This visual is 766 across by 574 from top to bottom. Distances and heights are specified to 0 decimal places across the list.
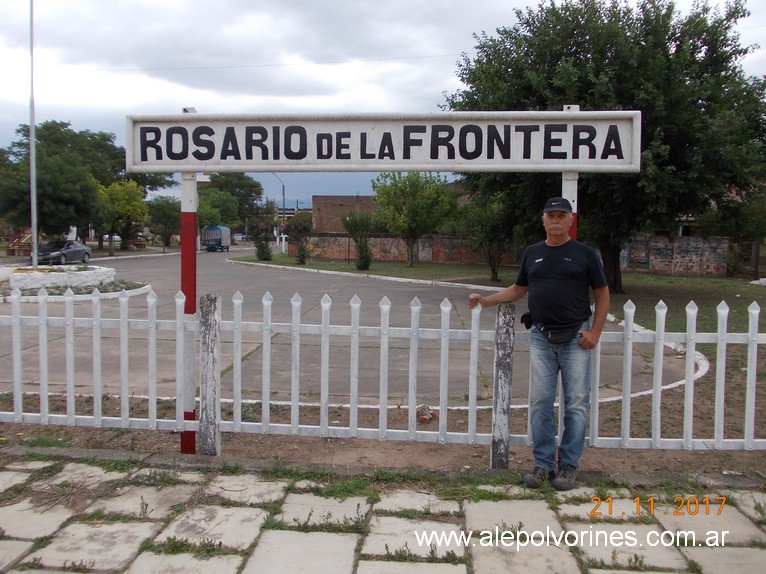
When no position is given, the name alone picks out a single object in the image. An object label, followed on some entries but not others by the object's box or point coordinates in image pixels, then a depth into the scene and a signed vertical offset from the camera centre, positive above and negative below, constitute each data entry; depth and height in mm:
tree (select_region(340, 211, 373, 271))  30578 +803
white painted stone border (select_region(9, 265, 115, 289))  15734 -846
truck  59750 +651
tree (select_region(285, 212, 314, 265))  35550 +728
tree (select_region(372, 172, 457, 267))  33406 +2218
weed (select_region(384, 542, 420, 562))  3297 -1573
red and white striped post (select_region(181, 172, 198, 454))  4879 -285
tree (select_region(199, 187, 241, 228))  83000 +5381
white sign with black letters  4520 +749
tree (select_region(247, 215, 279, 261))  39094 +337
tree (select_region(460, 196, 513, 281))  20734 +638
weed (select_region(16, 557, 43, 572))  3207 -1594
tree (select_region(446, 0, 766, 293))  14133 +3556
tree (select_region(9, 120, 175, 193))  46209 +7434
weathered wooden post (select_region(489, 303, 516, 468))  4414 -938
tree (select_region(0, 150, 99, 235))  31891 +2415
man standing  4148 -540
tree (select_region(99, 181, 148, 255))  43991 +2797
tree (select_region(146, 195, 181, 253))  53156 +2423
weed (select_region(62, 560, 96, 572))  3191 -1589
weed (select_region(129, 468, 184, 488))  4203 -1530
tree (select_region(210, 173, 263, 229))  100456 +8230
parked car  31011 -434
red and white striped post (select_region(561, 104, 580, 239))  4551 +439
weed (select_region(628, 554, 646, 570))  3240 -1567
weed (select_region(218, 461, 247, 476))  4410 -1525
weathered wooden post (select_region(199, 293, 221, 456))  4676 -951
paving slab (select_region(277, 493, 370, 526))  3711 -1558
